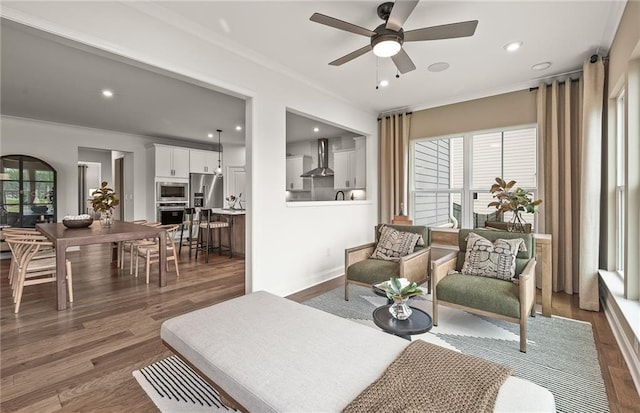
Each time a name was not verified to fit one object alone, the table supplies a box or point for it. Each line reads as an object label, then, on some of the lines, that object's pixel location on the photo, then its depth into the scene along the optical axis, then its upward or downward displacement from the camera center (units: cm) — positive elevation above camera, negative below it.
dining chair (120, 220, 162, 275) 453 -61
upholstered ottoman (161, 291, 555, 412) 112 -71
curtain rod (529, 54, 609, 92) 327 +161
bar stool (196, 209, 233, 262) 564 -44
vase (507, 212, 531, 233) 359 -27
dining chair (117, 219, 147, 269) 484 -76
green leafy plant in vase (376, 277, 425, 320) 201 -61
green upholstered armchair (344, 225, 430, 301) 317 -69
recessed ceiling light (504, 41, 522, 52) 304 +164
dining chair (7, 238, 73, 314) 314 -67
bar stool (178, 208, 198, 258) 584 -30
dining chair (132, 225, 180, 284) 420 -67
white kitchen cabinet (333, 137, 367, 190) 659 +86
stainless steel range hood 740 +116
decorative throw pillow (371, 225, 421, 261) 357 -50
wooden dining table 315 -36
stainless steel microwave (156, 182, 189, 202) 734 +35
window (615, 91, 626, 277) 309 +25
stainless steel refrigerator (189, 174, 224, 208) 810 +39
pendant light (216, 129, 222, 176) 812 +103
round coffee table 185 -78
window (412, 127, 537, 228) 425 +51
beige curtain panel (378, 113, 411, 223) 519 +73
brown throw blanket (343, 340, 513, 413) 105 -70
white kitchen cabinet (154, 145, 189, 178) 730 +111
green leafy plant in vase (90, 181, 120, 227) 425 +2
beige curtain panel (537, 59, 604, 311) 325 +35
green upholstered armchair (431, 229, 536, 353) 235 -74
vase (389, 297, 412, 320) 202 -72
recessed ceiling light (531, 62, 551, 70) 353 +166
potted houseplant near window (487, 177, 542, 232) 346 +0
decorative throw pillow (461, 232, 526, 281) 283 -53
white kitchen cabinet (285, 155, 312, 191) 799 +90
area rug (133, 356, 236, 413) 172 -115
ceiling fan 210 +133
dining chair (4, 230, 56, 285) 329 -36
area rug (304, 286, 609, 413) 185 -115
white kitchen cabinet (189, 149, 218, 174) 804 +122
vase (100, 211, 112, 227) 439 -19
